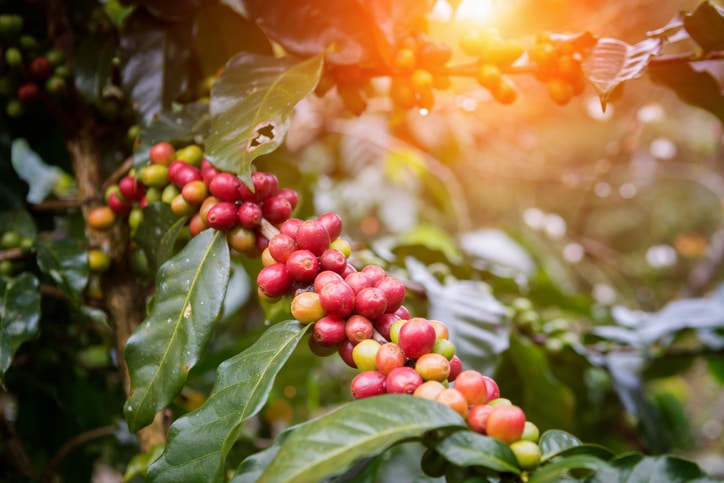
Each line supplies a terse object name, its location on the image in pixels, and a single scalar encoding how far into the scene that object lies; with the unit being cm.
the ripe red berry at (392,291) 51
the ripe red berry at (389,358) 45
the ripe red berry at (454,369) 49
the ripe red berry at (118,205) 74
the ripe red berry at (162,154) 67
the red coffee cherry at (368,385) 45
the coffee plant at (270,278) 44
